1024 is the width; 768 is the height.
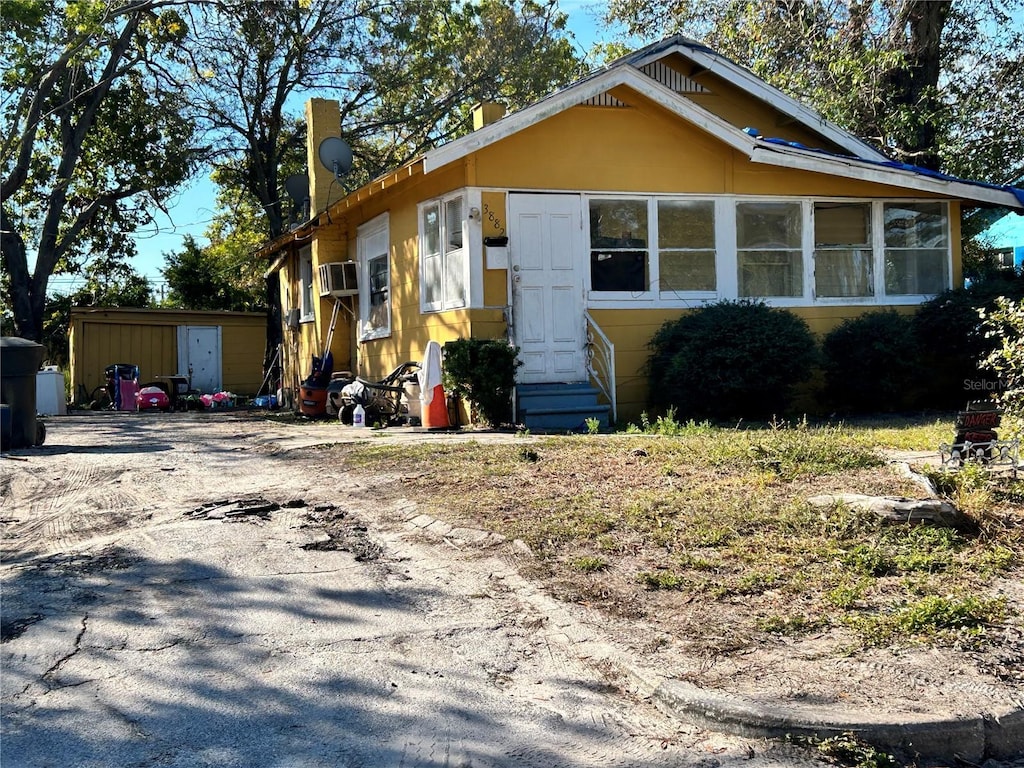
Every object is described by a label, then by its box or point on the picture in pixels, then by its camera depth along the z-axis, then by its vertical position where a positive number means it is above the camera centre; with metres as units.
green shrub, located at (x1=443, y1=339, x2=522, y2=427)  11.23 -0.11
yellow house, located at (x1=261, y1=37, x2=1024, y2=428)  12.31 +1.87
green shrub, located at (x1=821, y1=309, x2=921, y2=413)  12.52 -0.07
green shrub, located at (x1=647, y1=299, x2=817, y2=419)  11.61 -0.03
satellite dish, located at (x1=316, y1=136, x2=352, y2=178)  16.20 +3.68
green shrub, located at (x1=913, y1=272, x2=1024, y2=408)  12.88 +0.18
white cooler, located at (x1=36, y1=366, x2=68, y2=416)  18.14 -0.37
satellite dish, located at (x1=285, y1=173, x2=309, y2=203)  20.06 +3.88
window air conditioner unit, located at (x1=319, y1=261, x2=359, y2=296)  15.87 +1.50
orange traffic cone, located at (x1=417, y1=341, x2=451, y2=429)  11.65 -0.37
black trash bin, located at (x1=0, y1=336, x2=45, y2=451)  10.09 -0.13
